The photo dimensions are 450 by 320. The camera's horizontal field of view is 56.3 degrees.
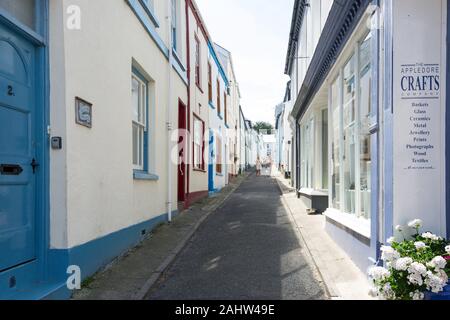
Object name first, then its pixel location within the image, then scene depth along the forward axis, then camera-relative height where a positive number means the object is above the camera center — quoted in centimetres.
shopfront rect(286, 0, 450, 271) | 386 +39
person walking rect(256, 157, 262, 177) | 3584 -114
